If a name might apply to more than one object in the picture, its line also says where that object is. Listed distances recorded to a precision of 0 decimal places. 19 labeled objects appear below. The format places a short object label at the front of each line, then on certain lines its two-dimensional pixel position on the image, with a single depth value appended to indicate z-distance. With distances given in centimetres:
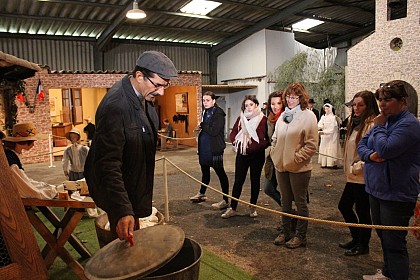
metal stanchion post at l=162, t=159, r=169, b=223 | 534
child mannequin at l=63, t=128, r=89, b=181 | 550
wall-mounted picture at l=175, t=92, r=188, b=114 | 1529
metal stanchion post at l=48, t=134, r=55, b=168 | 1068
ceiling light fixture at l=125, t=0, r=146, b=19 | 980
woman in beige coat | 391
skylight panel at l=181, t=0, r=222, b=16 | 1349
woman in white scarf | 502
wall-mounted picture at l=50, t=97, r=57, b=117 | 1486
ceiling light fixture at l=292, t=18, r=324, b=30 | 1712
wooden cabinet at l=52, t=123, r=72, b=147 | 1358
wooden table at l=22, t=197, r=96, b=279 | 347
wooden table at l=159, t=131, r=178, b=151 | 1429
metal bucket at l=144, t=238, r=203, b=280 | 267
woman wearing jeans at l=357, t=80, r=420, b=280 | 277
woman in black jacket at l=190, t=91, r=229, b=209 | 571
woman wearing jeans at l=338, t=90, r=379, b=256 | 363
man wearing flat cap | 219
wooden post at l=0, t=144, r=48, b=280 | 213
